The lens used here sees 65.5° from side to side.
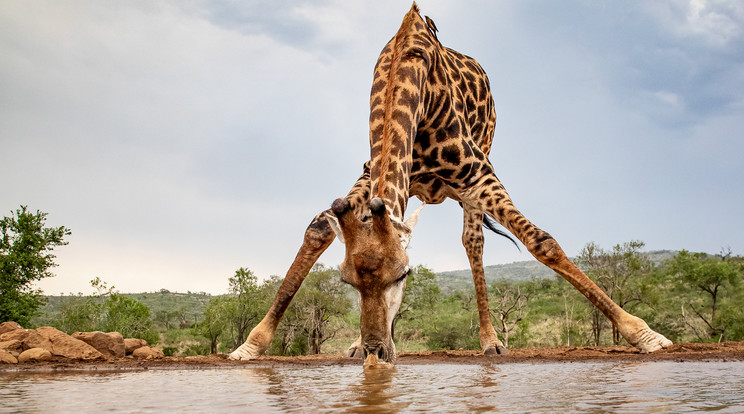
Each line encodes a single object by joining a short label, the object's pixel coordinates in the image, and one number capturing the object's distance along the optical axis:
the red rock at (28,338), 10.16
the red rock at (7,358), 8.98
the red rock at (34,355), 9.30
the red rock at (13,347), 9.81
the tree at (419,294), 30.94
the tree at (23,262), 20.58
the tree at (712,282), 26.34
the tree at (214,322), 27.61
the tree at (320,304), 25.80
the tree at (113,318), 28.09
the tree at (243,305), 26.62
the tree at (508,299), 24.80
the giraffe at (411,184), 4.55
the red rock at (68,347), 9.96
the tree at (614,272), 26.88
